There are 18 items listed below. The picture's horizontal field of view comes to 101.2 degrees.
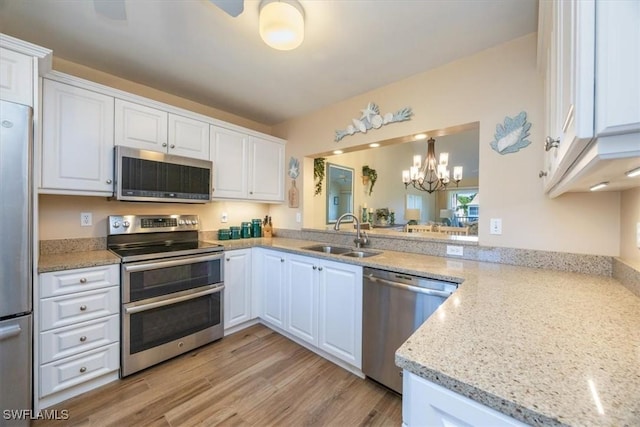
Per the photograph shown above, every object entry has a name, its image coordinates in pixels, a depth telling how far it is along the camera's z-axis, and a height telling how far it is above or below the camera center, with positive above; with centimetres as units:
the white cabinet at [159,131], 210 +70
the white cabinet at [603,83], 48 +26
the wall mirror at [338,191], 393 +35
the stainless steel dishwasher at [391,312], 159 -65
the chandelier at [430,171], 363 +63
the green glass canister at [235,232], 310 -24
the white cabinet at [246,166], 273 +52
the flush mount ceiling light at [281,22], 143 +105
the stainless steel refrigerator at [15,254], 134 -23
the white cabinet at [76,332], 160 -80
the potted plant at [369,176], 478 +69
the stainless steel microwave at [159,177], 204 +29
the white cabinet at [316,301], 199 -77
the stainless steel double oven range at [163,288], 192 -63
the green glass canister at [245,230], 324 -23
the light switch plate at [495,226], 187 -8
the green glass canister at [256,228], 335 -21
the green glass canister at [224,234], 301 -26
